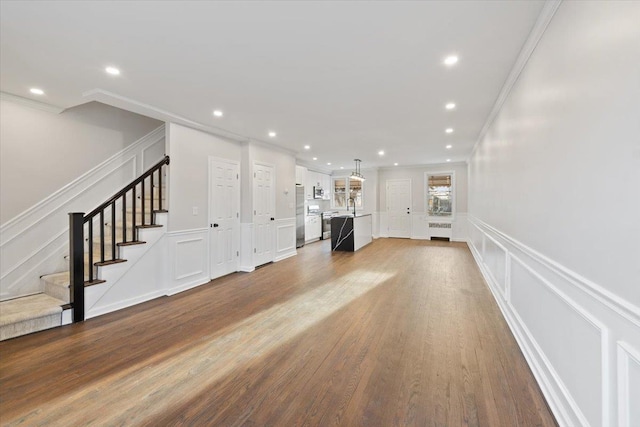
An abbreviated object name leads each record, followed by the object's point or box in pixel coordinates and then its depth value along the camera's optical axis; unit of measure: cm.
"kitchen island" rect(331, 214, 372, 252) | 711
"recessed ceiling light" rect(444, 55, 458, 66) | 242
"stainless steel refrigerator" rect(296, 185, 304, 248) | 770
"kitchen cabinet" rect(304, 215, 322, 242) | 857
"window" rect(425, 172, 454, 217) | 886
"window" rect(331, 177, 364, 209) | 1012
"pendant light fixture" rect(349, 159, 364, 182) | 772
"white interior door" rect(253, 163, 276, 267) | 540
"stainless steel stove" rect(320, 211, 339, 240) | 966
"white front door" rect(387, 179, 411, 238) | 943
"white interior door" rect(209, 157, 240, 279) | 464
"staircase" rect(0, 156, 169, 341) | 267
